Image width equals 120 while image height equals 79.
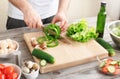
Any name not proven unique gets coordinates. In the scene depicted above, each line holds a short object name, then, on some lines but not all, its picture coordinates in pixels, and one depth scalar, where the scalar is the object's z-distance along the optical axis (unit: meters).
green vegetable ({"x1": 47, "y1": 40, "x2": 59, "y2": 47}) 1.33
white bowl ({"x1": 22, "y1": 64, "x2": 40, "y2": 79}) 1.06
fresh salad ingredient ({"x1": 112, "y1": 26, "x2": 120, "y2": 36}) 1.35
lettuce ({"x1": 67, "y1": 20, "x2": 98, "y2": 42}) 1.35
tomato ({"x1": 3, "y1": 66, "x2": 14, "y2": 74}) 1.03
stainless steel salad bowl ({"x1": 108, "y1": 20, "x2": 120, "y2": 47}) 1.31
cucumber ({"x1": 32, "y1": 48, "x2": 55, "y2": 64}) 1.16
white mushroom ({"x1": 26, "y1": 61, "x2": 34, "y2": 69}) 1.09
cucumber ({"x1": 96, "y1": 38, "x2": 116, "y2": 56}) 1.30
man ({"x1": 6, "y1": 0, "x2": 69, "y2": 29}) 1.42
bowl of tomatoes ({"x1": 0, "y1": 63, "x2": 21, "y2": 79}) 1.01
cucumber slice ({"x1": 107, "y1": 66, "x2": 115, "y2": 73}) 1.13
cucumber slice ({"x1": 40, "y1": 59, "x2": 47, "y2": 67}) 1.15
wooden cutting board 1.17
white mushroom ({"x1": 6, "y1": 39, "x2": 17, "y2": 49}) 1.24
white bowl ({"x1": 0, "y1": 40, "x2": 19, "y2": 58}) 1.19
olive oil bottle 1.38
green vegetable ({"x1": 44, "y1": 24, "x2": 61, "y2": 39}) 1.40
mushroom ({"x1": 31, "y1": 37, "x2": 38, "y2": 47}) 1.32
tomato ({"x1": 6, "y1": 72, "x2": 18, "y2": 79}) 1.01
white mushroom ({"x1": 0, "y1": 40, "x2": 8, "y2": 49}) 1.21
